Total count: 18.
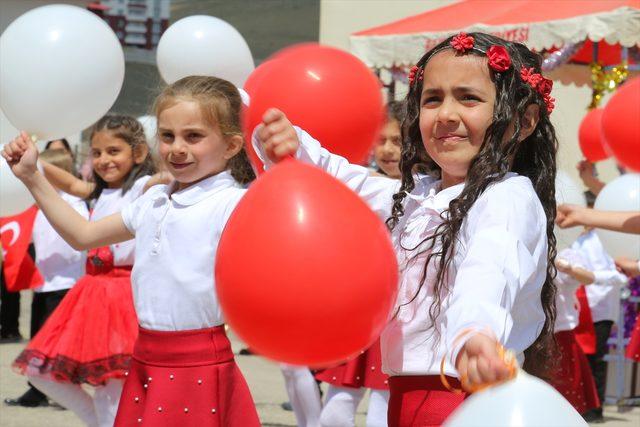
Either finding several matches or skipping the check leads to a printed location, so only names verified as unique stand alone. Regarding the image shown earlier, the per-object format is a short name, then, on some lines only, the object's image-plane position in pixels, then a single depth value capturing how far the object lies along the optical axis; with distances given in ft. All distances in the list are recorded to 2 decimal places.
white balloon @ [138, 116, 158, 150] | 25.12
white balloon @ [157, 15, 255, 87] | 23.75
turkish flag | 40.01
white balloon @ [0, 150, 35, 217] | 26.15
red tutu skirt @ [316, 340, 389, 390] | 24.75
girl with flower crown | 11.38
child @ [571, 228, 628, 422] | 34.76
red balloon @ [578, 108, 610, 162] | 37.22
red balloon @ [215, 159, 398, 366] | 9.50
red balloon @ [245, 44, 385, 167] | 13.26
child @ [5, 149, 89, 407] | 33.41
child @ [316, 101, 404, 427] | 24.13
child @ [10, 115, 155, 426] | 25.05
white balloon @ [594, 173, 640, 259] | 28.18
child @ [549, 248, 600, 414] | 30.77
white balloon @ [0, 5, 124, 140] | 19.28
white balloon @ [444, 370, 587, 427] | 8.77
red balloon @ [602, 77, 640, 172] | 20.03
